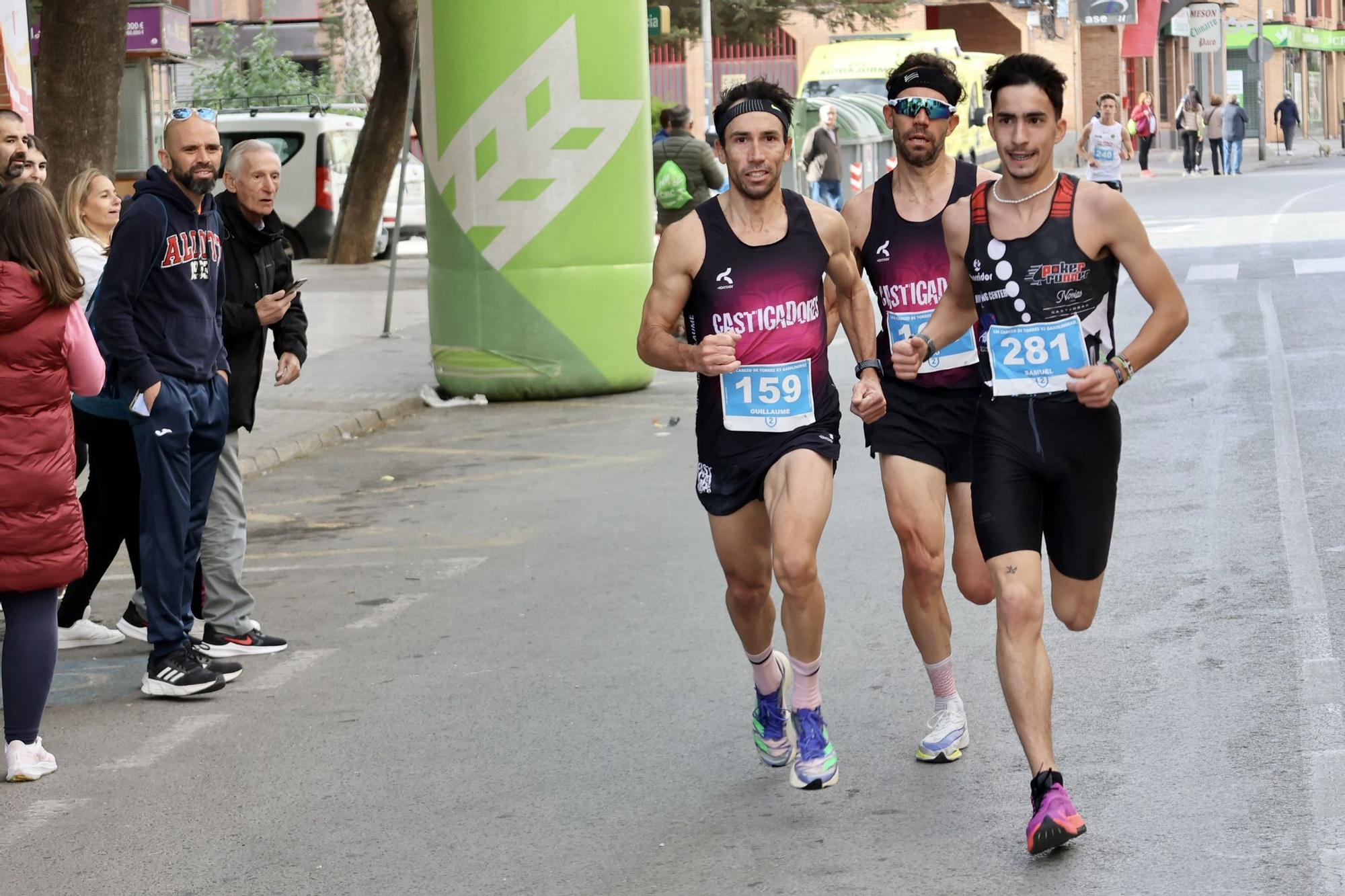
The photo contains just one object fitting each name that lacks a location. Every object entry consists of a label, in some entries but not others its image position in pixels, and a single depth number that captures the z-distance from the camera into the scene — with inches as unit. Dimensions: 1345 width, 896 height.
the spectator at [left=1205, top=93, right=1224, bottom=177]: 1791.3
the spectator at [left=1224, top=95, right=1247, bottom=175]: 1801.2
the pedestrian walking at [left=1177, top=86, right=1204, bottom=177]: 1833.2
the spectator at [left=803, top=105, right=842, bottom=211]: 1047.0
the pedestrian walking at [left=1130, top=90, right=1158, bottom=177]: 1814.7
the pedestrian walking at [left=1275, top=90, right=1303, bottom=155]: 2217.0
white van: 1109.1
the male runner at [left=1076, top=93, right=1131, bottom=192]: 938.7
